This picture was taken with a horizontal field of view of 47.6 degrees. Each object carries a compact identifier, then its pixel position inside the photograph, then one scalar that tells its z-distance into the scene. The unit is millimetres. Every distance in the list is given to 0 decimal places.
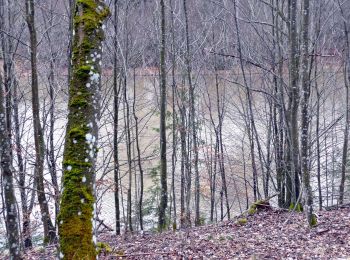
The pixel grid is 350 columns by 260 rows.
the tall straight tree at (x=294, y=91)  7363
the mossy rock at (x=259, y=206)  10328
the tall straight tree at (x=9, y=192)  5211
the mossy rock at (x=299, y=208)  10016
